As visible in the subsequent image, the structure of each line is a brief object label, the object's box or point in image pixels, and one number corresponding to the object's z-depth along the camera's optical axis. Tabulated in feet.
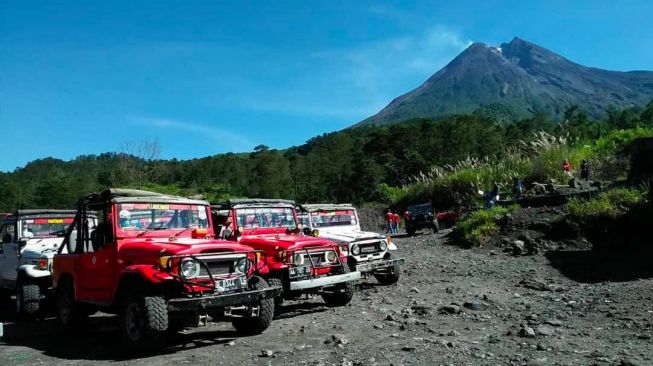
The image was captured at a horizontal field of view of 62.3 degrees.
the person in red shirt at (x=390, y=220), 96.70
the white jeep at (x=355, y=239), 35.83
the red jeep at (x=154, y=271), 21.88
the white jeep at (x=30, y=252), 32.04
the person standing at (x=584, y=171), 73.98
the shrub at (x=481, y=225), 56.80
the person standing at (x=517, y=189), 73.36
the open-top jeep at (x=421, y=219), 82.50
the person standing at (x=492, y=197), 73.41
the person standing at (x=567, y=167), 76.19
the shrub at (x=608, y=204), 48.63
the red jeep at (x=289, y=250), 28.53
